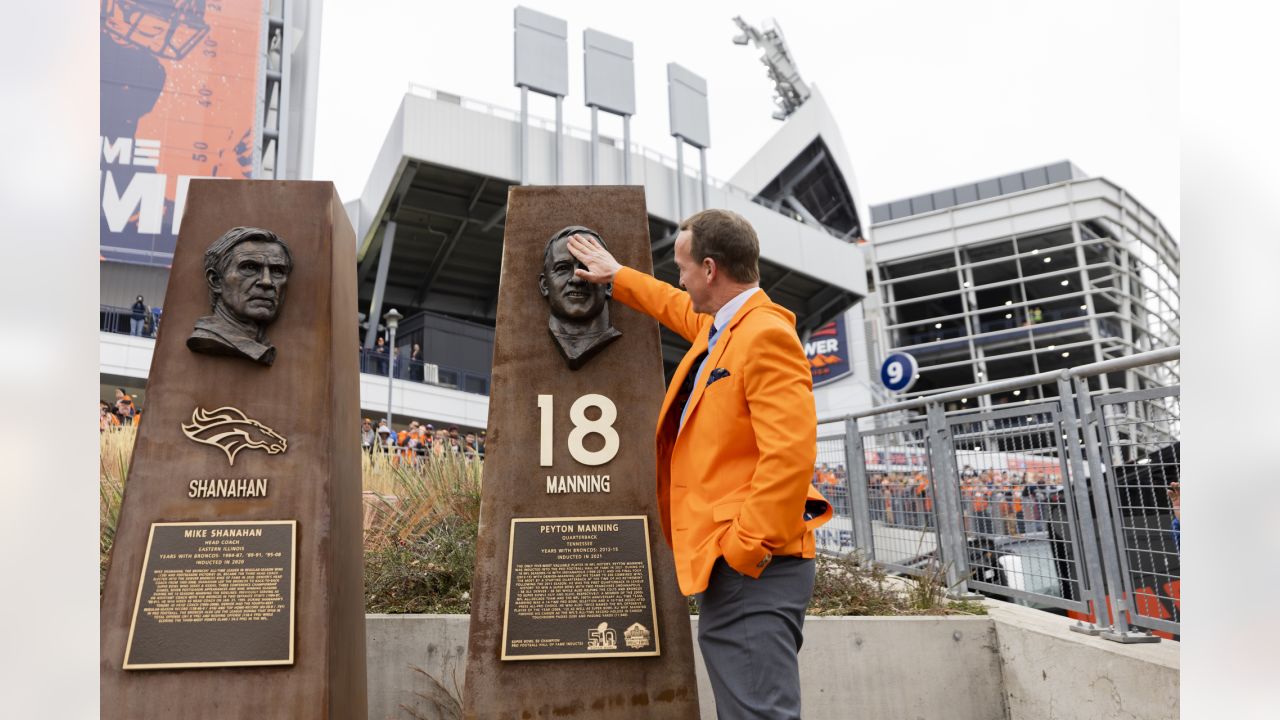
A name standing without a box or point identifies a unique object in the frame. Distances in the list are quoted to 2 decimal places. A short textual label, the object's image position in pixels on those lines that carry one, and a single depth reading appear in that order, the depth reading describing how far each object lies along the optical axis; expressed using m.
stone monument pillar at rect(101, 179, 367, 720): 3.38
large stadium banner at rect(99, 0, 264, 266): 24.59
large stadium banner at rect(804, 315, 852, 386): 47.97
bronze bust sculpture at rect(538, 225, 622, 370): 3.97
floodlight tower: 53.25
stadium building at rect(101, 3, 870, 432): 23.95
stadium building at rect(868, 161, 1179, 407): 39.12
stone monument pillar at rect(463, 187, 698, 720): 3.58
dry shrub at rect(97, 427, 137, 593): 5.73
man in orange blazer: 2.54
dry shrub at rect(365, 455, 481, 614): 5.41
